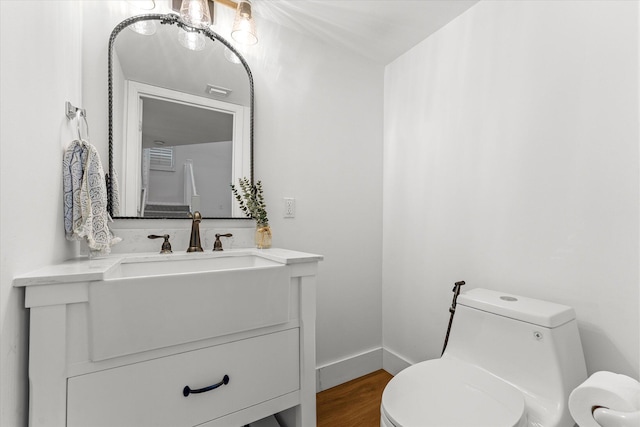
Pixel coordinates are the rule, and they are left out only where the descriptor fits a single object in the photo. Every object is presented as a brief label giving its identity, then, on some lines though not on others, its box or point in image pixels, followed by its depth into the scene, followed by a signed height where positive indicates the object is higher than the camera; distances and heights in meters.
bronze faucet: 1.37 -0.10
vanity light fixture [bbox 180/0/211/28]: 1.35 +0.94
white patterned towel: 1.05 +0.07
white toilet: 0.90 -0.59
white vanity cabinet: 0.78 -0.45
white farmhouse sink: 0.82 -0.28
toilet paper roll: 0.75 -0.47
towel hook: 1.07 +0.38
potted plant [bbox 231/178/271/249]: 1.52 +0.05
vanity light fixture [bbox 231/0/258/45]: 1.46 +0.97
